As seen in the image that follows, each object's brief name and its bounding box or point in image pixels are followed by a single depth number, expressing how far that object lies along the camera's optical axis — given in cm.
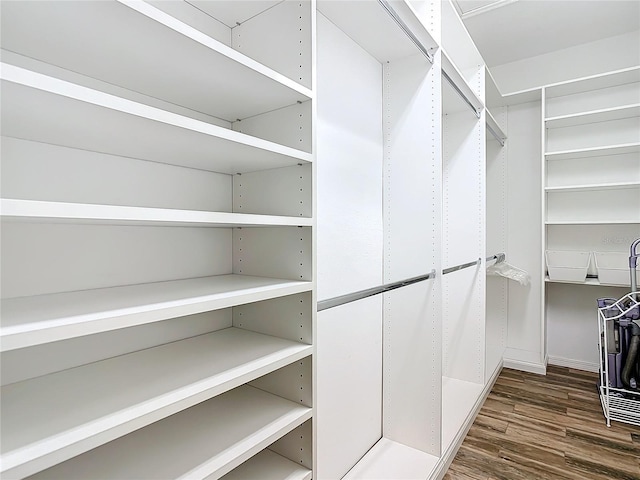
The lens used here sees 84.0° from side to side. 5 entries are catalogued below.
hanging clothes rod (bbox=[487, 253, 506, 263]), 302
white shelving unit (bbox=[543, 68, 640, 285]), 288
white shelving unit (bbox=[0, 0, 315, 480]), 62
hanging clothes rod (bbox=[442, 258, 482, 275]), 217
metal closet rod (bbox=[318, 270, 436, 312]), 138
